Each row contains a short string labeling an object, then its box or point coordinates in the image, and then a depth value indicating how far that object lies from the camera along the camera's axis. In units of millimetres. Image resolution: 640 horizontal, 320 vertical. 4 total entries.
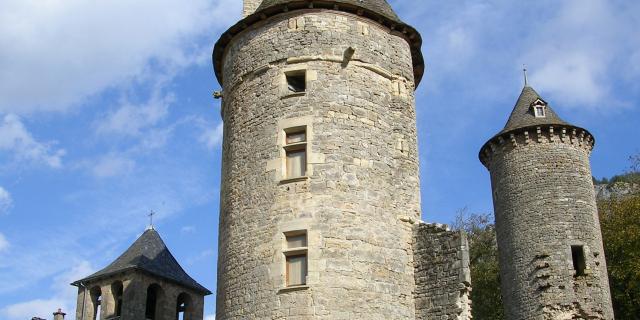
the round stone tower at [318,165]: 13039
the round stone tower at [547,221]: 22875
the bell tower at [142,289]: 27094
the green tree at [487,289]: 31953
